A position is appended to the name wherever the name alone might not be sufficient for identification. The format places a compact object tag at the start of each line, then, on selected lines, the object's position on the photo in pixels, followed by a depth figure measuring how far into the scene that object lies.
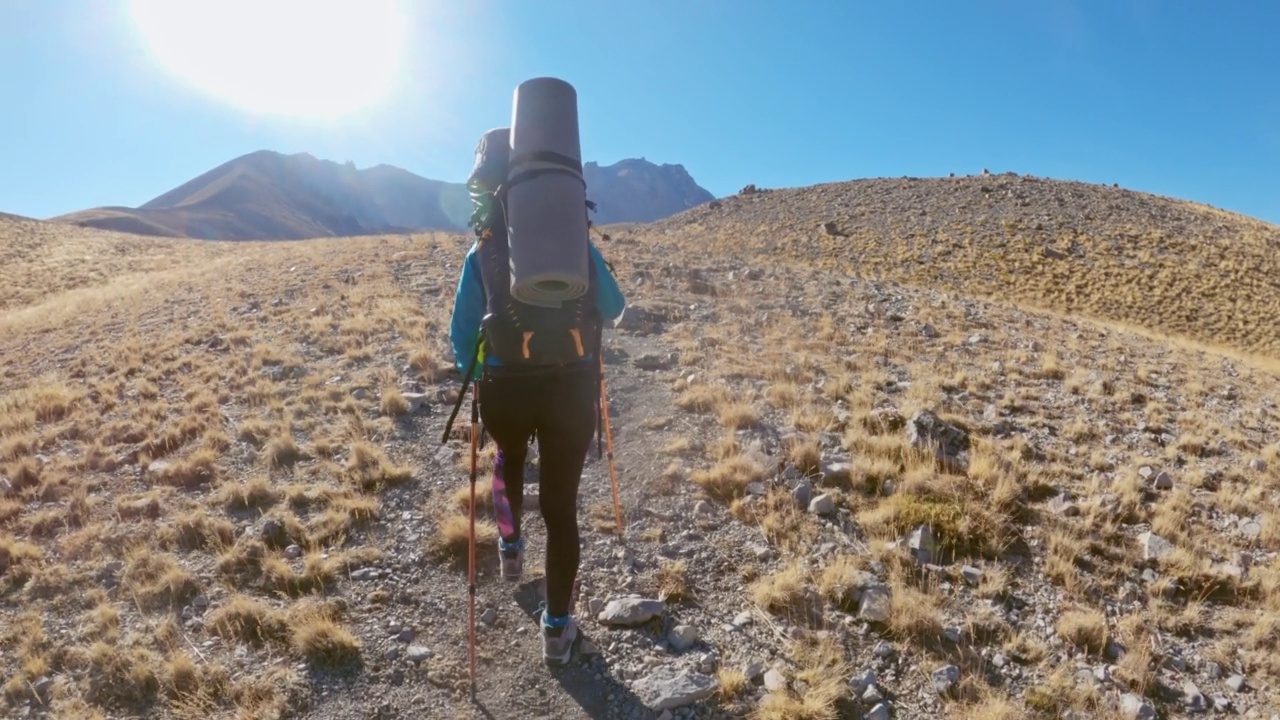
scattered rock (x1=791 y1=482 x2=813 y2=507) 5.92
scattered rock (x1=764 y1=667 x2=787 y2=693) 3.86
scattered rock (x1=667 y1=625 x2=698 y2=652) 4.28
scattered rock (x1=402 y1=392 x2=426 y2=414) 8.15
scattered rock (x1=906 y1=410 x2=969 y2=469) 6.79
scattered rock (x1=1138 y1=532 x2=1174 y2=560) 5.27
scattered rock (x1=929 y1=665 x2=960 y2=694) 3.88
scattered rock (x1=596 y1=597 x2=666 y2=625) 4.42
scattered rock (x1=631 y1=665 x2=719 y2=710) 3.80
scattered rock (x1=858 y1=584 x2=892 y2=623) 4.42
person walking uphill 3.39
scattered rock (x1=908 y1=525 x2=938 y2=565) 5.12
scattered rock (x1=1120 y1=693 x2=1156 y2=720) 3.71
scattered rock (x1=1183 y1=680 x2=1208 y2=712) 3.84
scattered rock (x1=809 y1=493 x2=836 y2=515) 5.77
